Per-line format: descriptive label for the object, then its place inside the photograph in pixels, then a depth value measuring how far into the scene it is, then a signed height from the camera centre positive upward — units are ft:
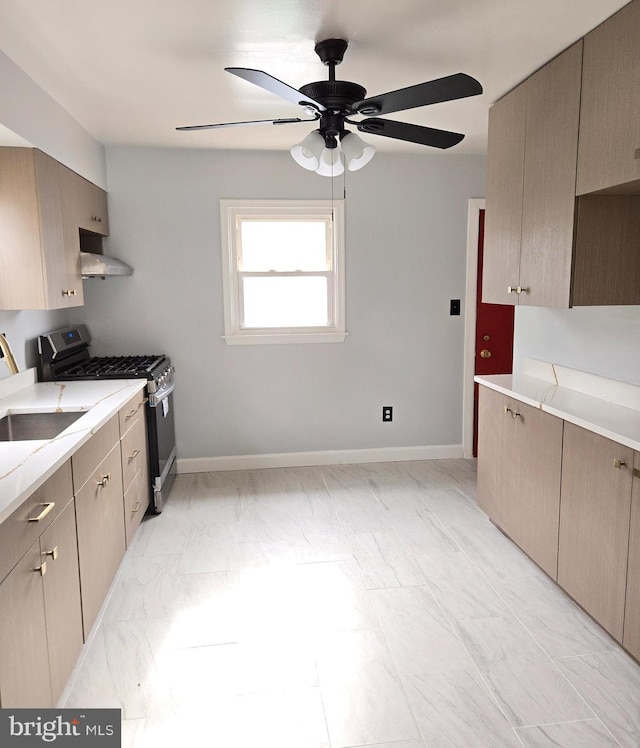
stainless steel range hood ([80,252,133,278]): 11.19 +0.68
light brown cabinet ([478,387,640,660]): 6.82 -2.94
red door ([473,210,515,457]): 14.88 -1.09
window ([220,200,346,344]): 13.84 +0.65
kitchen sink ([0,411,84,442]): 8.77 -1.90
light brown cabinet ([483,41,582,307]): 7.95 +1.70
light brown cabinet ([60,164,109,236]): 10.21 +1.92
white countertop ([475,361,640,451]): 7.24 -1.56
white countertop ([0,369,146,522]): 5.53 -1.68
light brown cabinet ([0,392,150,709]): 5.16 -2.99
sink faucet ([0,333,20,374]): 7.70 -0.74
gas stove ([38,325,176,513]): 11.25 -1.45
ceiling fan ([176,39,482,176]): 6.36 +2.29
